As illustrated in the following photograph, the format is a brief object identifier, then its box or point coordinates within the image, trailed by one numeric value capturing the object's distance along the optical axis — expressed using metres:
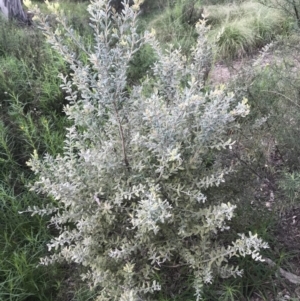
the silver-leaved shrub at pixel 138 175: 1.63
